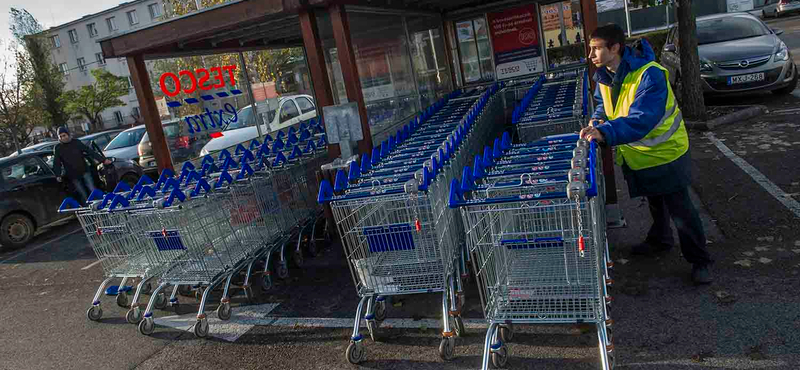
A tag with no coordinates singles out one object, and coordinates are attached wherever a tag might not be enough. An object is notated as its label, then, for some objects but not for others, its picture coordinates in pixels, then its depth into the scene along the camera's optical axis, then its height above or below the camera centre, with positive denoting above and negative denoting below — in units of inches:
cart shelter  227.1 +20.3
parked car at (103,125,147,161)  528.4 -8.9
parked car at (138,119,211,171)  302.0 -10.1
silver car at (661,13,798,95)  377.4 -34.3
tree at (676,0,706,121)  332.2 -25.8
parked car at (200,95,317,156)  346.3 -10.4
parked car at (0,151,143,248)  362.3 -27.7
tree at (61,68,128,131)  1416.1 +111.7
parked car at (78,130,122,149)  623.5 +2.6
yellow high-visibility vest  151.6 -29.5
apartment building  1930.4 +361.9
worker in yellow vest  145.5 -25.2
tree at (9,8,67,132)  1208.8 +158.2
